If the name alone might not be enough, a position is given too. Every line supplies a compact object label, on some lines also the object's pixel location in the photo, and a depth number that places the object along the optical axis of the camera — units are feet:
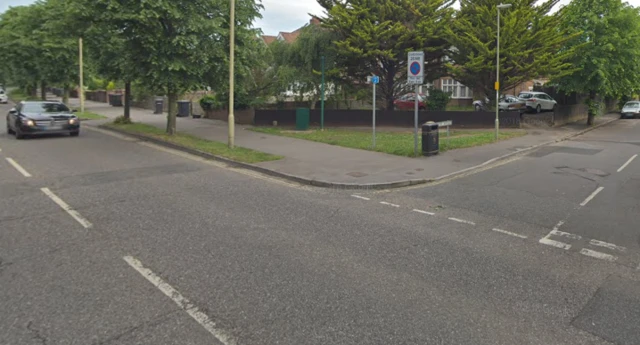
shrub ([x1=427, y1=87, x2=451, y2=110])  83.20
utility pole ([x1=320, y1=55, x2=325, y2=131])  73.82
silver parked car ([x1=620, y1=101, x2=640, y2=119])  116.78
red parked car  103.45
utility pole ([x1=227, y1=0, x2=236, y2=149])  45.37
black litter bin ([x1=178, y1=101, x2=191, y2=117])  95.86
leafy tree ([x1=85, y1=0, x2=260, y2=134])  48.44
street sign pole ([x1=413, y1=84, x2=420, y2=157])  45.32
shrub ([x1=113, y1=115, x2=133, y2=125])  75.75
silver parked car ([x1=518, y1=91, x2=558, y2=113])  97.45
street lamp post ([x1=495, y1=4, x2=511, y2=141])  63.87
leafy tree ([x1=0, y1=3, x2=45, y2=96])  118.21
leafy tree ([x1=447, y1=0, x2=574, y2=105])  71.61
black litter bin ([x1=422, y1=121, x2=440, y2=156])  46.01
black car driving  55.01
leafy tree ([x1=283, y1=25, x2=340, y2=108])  78.28
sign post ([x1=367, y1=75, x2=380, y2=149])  51.58
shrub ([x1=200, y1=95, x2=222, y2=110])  88.38
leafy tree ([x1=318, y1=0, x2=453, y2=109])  73.51
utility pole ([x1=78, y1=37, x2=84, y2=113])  102.35
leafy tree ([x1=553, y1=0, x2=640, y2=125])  81.51
